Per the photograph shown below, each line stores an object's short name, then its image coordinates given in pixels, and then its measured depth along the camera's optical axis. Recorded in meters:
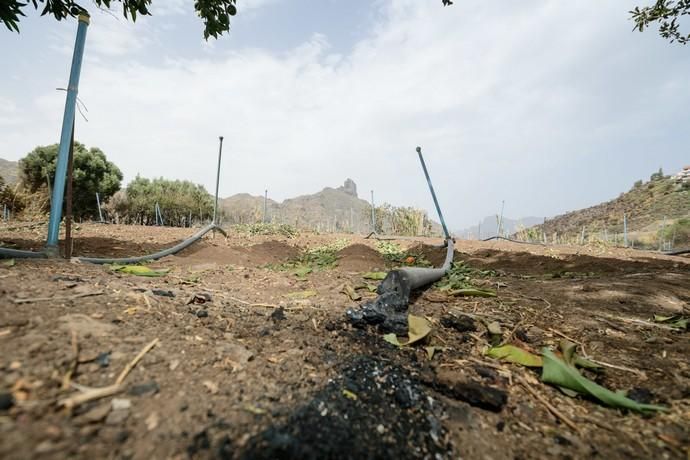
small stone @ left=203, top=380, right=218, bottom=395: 0.96
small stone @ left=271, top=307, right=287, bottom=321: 1.76
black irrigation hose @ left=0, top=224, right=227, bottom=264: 2.07
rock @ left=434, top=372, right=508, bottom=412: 1.10
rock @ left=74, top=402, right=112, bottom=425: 0.73
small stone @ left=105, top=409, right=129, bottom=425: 0.75
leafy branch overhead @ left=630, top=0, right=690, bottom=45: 3.44
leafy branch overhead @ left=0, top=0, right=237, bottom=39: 2.33
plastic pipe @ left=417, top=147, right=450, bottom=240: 4.77
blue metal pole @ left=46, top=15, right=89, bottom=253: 2.34
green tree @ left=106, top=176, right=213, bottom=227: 17.83
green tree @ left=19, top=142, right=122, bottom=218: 15.94
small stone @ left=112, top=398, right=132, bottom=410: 0.80
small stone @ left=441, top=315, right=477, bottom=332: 1.82
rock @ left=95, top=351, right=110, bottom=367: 0.96
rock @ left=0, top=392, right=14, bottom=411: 0.70
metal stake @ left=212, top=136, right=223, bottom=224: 5.49
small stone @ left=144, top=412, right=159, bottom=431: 0.76
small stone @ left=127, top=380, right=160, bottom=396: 0.87
